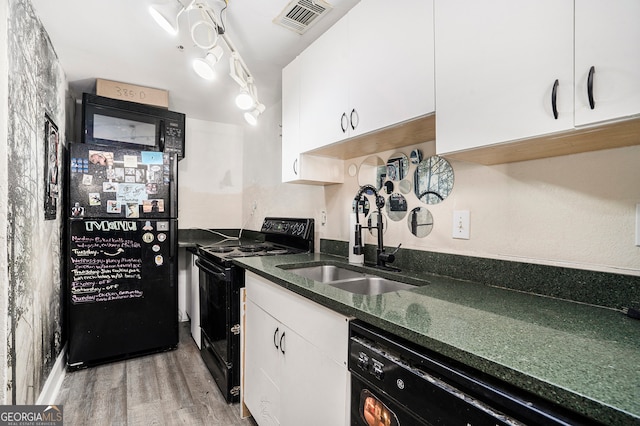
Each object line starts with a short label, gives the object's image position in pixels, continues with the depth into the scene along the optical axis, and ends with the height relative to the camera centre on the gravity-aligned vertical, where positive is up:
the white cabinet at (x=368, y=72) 1.16 +0.65
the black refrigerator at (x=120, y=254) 2.29 -0.33
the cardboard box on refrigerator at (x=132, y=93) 2.46 +1.01
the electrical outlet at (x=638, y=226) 0.92 -0.03
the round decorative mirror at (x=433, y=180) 1.44 +0.17
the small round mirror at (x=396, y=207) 1.65 +0.04
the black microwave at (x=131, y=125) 2.43 +0.74
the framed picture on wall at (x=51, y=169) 1.85 +0.27
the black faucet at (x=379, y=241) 1.59 -0.15
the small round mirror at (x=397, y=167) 1.64 +0.26
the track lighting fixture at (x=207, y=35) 1.38 +0.88
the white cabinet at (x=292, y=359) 1.05 -0.62
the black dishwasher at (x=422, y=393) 0.57 -0.40
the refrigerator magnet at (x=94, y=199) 2.32 +0.10
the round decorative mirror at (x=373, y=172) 1.78 +0.25
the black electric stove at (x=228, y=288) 1.91 -0.51
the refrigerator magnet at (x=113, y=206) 2.38 +0.05
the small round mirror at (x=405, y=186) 1.62 +0.15
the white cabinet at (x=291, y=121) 1.91 +0.60
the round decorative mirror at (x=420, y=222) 1.53 -0.04
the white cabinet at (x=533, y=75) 0.71 +0.38
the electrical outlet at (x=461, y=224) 1.35 -0.04
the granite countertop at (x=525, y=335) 0.51 -0.29
